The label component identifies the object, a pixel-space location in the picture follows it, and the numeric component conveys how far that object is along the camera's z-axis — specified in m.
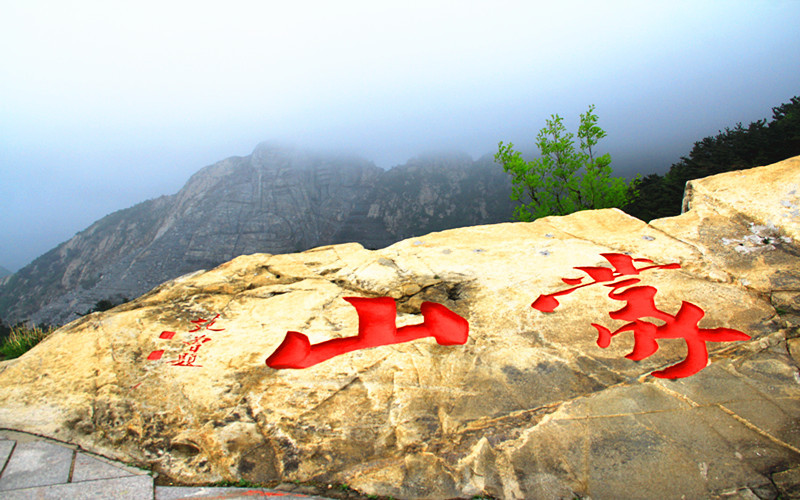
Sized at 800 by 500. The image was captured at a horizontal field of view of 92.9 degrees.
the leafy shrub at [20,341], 8.89
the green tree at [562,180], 16.72
